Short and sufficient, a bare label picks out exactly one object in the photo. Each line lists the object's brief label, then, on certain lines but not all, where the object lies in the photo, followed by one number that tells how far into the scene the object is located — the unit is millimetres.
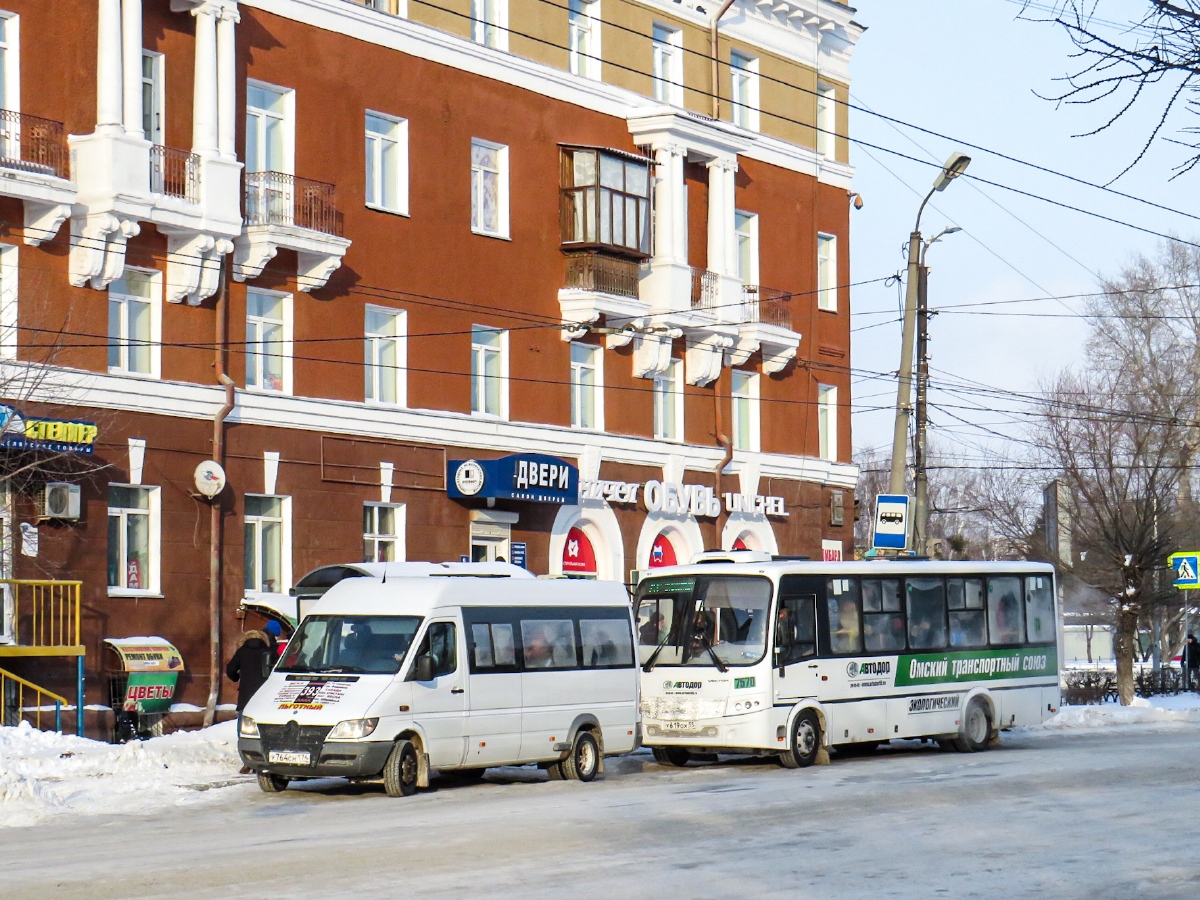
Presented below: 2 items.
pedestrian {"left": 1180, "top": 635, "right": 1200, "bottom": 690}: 44281
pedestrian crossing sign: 36781
